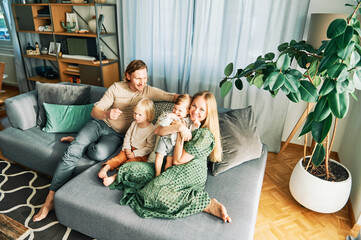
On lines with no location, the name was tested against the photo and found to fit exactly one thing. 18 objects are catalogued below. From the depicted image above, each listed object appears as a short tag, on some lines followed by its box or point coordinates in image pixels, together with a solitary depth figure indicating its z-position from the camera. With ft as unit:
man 5.96
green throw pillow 7.38
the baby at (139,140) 5.91
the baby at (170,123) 5.24
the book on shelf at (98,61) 10.57
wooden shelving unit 10.68
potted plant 4.43
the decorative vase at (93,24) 10.54
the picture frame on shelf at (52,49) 12.40
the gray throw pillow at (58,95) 7.62
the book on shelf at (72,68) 11.64
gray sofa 4.42
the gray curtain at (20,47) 12.43
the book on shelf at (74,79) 11.77
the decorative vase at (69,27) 11.08
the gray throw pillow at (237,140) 5.87
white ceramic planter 5.79
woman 4.64
